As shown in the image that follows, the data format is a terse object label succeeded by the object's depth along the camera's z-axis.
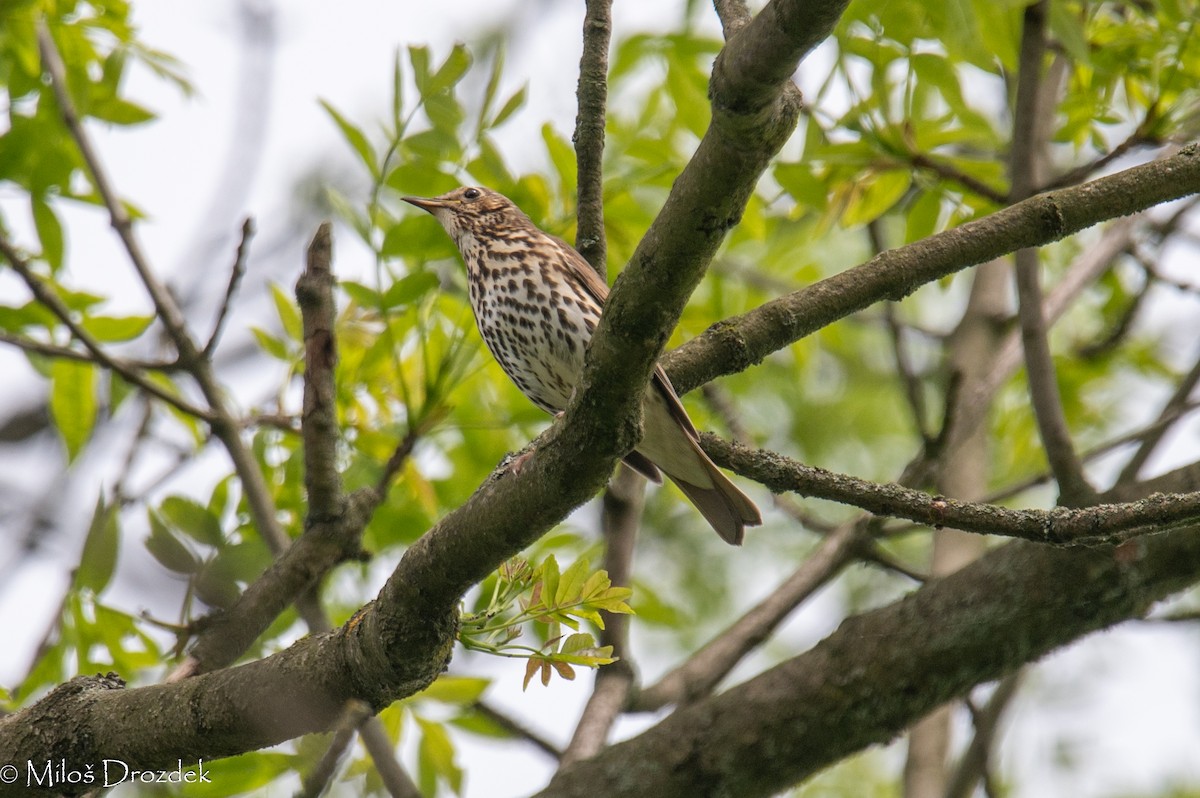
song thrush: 9.13
